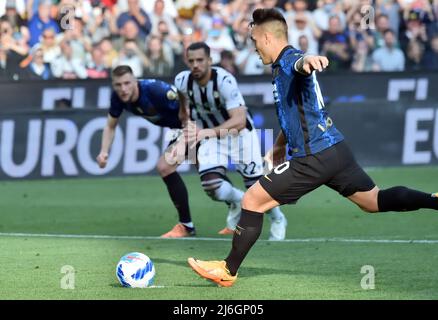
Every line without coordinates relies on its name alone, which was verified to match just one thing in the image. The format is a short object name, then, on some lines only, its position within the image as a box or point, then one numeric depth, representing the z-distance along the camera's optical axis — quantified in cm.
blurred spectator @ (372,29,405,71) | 2009
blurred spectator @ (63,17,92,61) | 1980
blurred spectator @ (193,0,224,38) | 2047
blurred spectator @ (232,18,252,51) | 2017
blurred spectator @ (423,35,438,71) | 1989
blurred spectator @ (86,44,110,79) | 1964
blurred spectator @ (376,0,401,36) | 2069
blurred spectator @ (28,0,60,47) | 2003
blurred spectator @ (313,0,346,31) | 2064
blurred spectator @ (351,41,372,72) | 2016
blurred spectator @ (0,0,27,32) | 1995
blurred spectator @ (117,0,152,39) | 2037
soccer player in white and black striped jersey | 1195
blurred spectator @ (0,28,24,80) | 1884
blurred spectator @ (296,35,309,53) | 1976
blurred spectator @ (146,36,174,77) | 1941
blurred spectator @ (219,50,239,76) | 1944
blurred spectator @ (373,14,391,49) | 2032
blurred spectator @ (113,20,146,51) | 2000
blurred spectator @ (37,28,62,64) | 1947
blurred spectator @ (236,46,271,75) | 1973
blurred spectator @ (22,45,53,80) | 1891
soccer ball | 850
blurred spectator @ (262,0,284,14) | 2066
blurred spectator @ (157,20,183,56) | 1989
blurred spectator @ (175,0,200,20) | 2083
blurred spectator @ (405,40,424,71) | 1998
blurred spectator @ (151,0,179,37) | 2042
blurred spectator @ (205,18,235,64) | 2019
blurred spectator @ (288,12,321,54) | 2012
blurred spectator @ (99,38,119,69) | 1986
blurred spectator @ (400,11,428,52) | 2022
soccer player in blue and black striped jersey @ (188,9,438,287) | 845
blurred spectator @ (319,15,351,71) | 2012
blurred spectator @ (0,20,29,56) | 1939
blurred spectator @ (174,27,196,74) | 1934
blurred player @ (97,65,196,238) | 1253
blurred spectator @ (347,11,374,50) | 2034
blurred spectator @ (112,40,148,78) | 1962
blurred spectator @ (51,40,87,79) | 1936
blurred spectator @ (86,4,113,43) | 2027
